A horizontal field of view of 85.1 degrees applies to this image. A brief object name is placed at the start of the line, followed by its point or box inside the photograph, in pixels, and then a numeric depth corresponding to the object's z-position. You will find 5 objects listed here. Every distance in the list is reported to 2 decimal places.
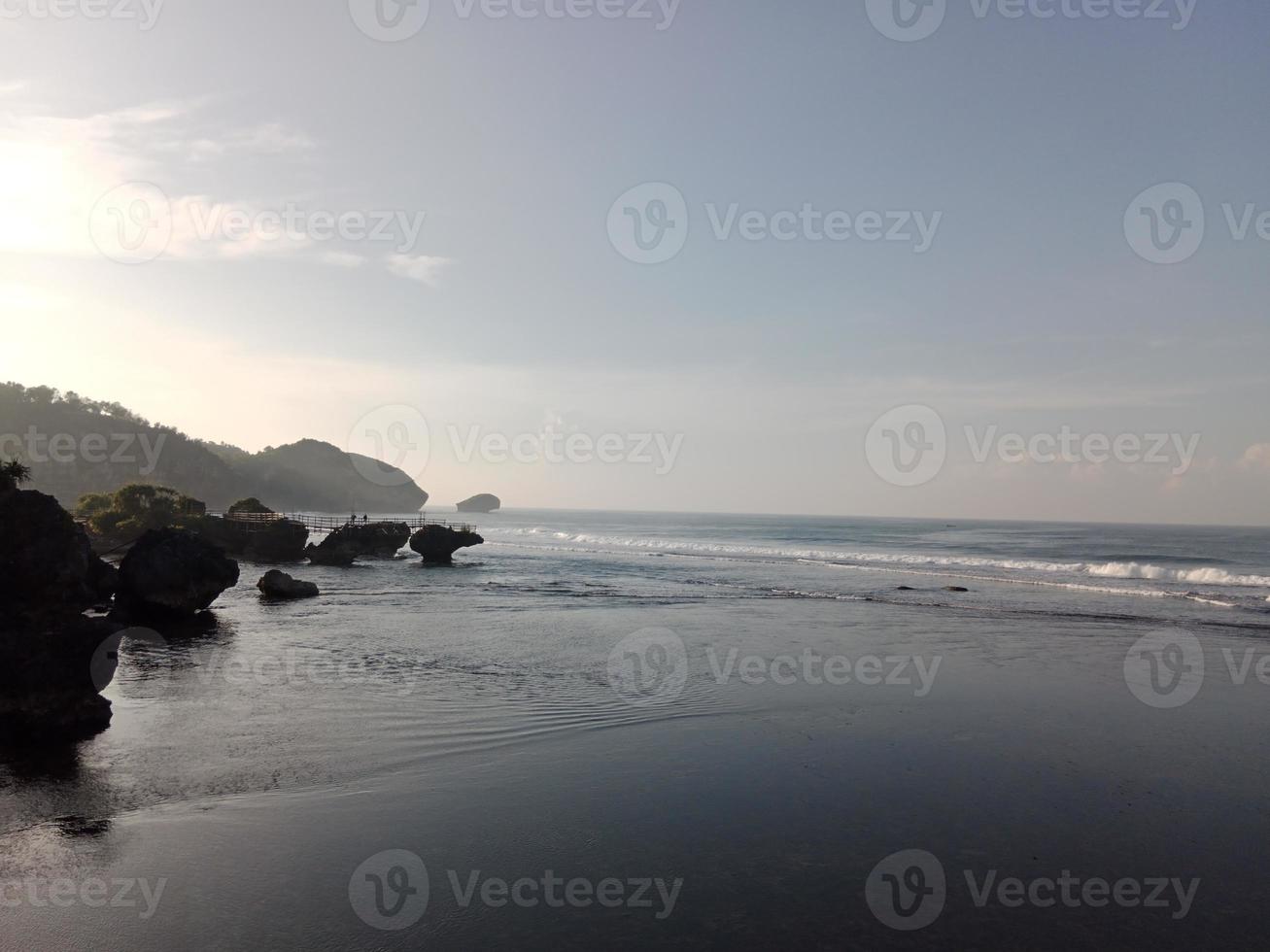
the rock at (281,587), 36.34
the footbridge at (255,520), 61.94
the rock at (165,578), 28.05
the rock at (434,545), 66.00
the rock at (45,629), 13.70
